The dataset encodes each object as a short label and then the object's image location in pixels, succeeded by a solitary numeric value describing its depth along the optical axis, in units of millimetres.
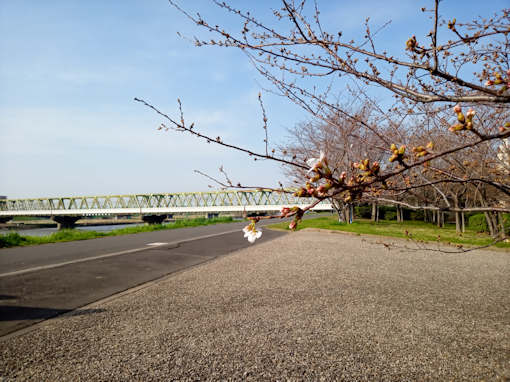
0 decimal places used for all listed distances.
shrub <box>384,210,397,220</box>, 34406
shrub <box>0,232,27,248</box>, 11873
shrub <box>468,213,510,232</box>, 19025
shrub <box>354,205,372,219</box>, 35469
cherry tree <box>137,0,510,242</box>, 1364
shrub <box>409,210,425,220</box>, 34438
